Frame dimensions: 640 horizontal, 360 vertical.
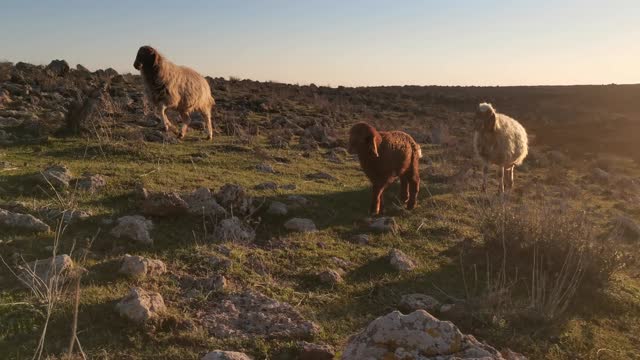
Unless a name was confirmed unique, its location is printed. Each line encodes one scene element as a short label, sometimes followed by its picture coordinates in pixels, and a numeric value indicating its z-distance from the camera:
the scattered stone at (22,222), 5.39
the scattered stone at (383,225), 7.30
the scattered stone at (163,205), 6.21
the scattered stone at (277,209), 7.04
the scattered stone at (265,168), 10.00
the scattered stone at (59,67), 21.05
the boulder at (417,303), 5.25
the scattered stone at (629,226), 8.39
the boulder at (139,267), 4.83
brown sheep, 7.54
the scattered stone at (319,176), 10.06
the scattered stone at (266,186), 8.37
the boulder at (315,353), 4.05
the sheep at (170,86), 10.71
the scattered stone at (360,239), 6.84
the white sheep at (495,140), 10.23
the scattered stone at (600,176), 13.41
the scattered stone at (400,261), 6.11
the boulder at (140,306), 4.09
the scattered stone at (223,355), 3.63
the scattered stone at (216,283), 4.92
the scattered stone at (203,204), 6.46
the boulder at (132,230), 5.60
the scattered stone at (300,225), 6.73
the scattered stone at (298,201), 7.64
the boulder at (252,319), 4.33
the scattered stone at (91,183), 6.77
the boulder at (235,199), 6.74
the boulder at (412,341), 3.36
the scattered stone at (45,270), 4.32
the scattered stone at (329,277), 5.54
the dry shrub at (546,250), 6.08
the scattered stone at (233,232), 6.03
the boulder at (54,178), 6.67
